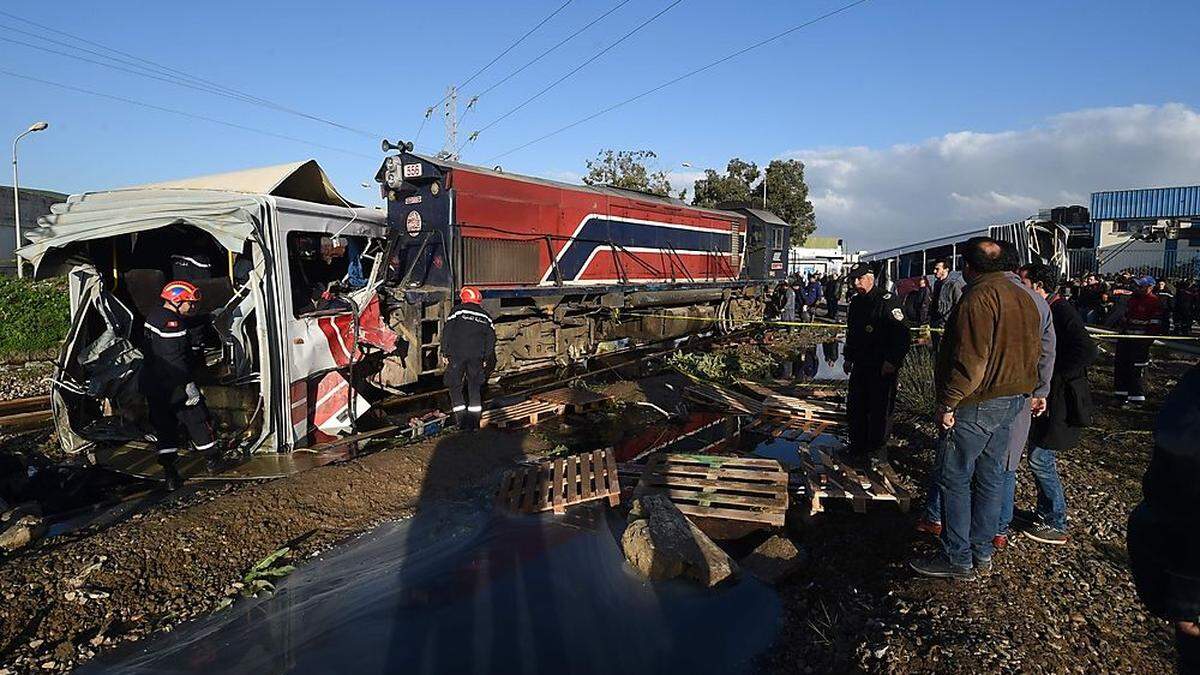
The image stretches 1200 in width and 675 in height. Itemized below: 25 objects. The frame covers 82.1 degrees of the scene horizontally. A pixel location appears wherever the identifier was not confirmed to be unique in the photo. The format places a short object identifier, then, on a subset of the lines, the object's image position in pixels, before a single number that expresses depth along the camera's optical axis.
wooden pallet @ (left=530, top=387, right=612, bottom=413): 9.22
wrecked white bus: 6.54
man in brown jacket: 3.80
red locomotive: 10.06
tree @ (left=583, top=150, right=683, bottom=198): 33.62
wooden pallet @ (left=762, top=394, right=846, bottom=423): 8.70
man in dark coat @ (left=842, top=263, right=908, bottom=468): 6.14
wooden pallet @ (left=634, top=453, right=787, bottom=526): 5.18
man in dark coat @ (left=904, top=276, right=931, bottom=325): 12.59
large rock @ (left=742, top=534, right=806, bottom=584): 4.30
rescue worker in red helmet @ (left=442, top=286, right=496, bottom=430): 8.16
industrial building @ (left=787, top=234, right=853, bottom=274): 44.53
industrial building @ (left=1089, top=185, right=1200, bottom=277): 25.41
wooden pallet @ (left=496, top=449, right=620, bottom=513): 5.40
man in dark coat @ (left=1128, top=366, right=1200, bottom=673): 1.76
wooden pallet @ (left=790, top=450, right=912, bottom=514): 5.33
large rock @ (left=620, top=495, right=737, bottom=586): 4.18
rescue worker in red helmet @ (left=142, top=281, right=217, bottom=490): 6.27
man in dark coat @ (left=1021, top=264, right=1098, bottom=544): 4.52
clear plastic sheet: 3.35
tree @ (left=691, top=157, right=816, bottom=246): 39.69
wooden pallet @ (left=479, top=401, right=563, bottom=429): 8.27
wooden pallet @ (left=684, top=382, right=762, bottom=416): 9.22
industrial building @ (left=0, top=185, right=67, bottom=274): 31.62
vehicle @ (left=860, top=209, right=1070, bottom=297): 16.50
